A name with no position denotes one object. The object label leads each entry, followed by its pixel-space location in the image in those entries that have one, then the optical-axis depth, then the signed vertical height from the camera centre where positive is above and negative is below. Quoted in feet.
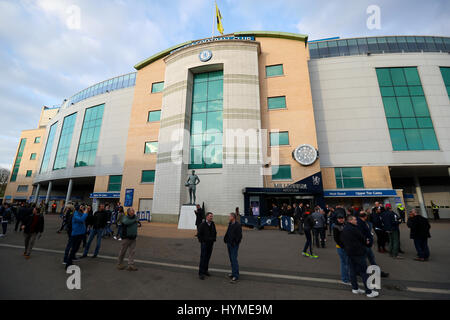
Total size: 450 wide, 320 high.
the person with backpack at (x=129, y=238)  19.24 -3.26
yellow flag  86.12 +84.42
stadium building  67.67 +31.34
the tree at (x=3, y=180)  162.15 +22.45
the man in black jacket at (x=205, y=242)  17.56 -3.38
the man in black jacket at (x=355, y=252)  14.61 -3.54
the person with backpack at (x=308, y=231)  24.64 -3.15
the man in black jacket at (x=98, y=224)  24.44 -2.30
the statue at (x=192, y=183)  52.18 +6.36
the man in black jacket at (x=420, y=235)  23.18 -3.42
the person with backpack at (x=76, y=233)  19.63 -2.88
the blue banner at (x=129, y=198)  78.79 +3.29
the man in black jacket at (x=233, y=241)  17.02 -3.25
